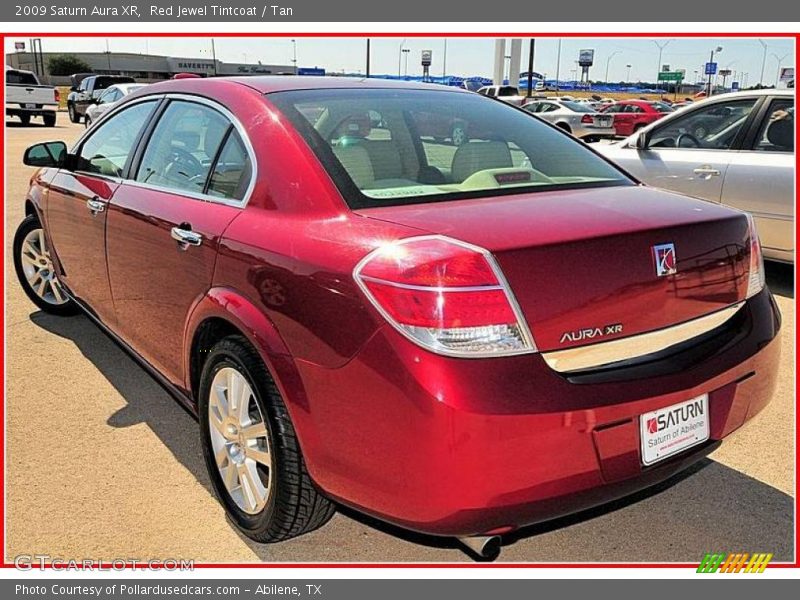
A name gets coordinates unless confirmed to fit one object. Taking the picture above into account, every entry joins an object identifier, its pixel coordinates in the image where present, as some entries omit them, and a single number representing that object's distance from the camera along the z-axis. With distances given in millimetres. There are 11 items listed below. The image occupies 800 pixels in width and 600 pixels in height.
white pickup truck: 27578
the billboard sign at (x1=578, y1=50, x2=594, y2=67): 106250
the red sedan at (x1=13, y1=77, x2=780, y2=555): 2053
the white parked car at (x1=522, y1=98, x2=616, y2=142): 23594
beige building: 80188
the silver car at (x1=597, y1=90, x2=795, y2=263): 5895
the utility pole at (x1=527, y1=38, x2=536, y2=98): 41938
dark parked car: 29536
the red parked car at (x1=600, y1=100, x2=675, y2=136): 26438
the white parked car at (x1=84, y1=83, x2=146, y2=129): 19406
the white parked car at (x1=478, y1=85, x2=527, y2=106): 31128
